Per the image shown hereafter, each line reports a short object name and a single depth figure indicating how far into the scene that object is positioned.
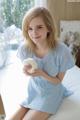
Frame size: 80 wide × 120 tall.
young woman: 1.34
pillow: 1.66
